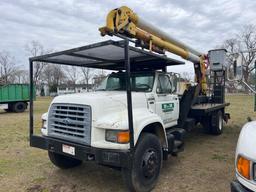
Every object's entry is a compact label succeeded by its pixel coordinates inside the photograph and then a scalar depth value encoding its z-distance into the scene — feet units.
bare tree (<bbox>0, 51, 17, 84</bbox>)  194.94
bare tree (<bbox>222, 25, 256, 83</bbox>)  162.26
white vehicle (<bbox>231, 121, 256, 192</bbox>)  7.42
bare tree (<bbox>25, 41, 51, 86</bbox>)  177.60
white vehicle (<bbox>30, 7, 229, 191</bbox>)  11.98
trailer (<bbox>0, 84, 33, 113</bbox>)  57.10
